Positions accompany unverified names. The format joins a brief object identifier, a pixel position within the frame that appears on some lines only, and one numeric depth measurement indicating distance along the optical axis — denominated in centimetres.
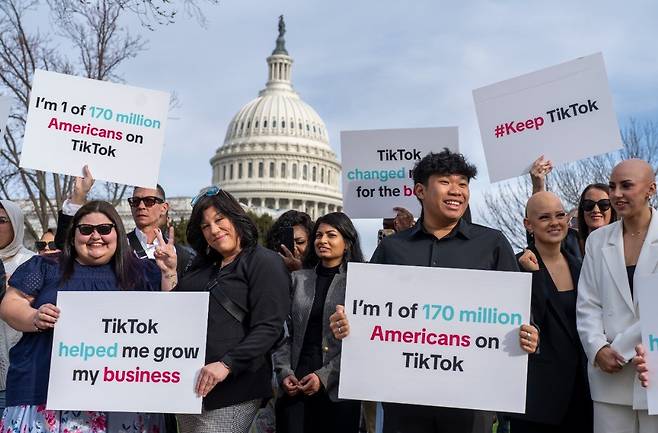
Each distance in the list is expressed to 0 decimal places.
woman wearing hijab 528
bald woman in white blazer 387
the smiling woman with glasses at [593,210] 543
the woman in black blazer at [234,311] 405
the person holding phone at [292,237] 609
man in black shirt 396
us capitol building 10706
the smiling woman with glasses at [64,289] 404
